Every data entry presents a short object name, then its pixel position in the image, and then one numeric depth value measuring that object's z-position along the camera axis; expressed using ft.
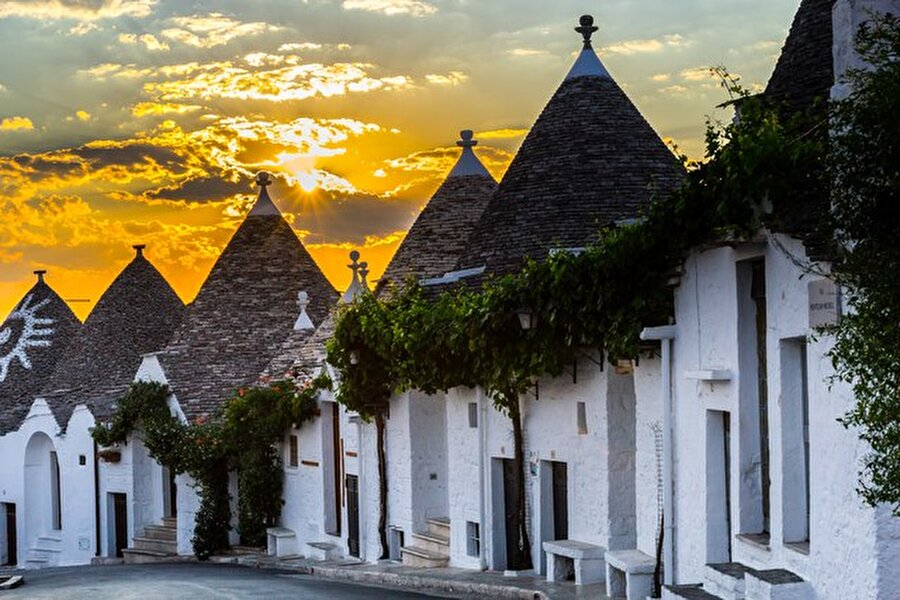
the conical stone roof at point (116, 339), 160.86
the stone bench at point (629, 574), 62.95
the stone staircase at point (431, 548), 90.99
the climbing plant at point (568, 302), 47.78
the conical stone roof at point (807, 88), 45.83
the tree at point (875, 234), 34.73
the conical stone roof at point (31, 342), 177.27
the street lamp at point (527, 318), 71.51
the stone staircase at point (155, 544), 137.59
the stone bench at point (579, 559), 69.87
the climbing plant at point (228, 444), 122.52
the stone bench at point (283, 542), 119.55
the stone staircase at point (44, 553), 160.86
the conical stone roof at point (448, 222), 101.96
